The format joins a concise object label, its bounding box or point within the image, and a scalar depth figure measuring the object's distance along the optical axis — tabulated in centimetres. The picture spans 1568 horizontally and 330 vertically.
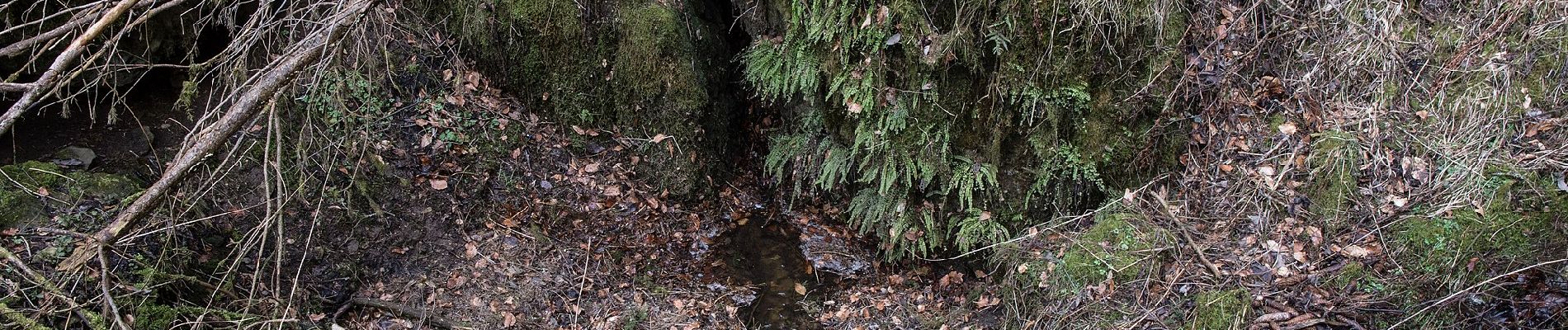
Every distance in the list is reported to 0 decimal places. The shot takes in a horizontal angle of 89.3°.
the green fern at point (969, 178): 514
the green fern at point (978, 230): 535
